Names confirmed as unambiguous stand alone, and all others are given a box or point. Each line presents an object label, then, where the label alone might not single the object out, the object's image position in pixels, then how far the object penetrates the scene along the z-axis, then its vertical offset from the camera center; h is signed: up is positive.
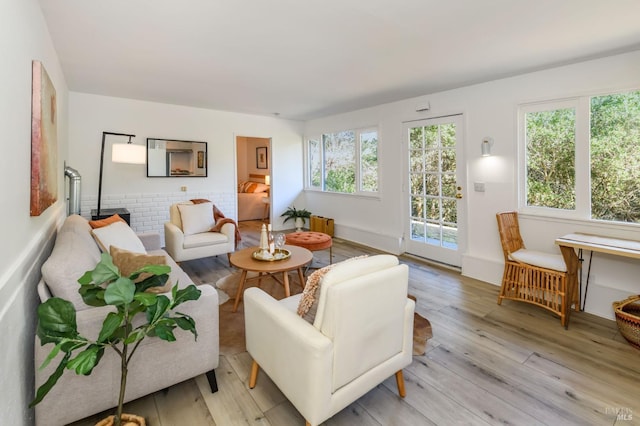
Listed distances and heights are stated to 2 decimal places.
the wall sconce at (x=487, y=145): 3.61 +0.76
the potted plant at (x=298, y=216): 6.47 -0.06
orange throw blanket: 4.28 -0.09
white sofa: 1.45 -0.75
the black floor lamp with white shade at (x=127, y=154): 3.97 +0.76
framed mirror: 4.96 +0.91
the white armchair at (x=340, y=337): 1.37 -0.59
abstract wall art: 1.67 +0.43
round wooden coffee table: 2.75 -0.46
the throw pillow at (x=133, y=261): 1.86 -0.28
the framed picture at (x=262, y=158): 9.19 +1.62
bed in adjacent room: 7.92 +0.31
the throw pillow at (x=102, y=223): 2.59 -0.07
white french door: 4.03 +0.31
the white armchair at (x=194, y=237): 3.84 -0.29
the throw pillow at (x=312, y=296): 1.50 -0.40
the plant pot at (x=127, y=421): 1.41 -0.93
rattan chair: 2.68 -0.58
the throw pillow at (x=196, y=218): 4.07 -0.06
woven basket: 2.29 -0.81
